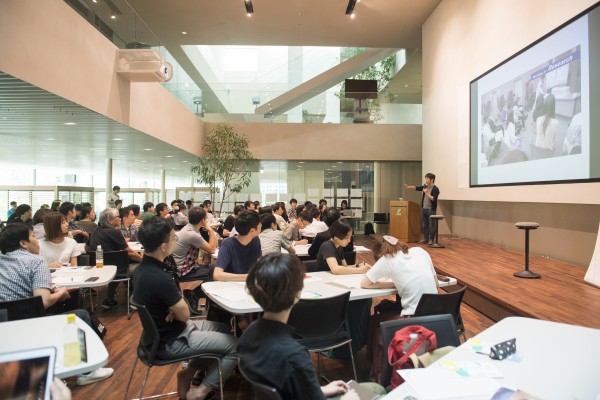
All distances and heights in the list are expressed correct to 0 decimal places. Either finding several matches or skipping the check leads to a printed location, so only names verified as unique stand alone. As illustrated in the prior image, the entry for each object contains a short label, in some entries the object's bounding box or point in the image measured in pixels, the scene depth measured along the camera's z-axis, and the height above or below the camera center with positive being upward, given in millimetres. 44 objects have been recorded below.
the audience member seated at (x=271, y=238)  4613 -534
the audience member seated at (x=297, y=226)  7090 -608
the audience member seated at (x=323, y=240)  4957 -593
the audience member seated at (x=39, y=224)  4863 -412
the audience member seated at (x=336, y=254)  3783 -605
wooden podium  10594 -736
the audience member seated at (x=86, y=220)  6659 -476
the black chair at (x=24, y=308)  2613 -770
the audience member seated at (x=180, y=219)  7574 -502
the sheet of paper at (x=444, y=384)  1491 -749
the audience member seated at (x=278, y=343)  1444 -565
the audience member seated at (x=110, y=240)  5176 -611
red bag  1913 -752
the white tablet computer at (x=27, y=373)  1049 -486
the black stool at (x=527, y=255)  5199 -845
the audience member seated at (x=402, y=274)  2953 -613
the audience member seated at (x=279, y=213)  7843 -452
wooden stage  3934 -1157
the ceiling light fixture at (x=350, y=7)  10041 +4793
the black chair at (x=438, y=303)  2709 -765
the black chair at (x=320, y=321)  2570 -861
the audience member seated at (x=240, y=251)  3469 -532
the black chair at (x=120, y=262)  5097 -890
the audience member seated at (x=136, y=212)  7281 -361
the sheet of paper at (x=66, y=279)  3549 -792
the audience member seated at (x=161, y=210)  7319 -314
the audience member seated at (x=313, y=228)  6422 -572
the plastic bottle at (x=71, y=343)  1756 -734
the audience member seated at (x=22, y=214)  6391 -351
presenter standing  8992 -159
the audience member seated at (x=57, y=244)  4184 -559
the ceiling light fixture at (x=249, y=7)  9838 +4698
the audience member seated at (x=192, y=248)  4840 -679
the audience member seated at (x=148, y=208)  9112 -359
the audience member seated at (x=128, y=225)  6230 -516
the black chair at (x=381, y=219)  13625 -890
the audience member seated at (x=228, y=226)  6946 -578
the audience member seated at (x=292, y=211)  11078 -511
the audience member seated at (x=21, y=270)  2758 -547
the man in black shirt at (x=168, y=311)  2496 -754
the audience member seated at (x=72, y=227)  5758 -557
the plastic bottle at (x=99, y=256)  5116 -807
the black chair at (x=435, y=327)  2020 -707
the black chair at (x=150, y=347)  2441 -998
